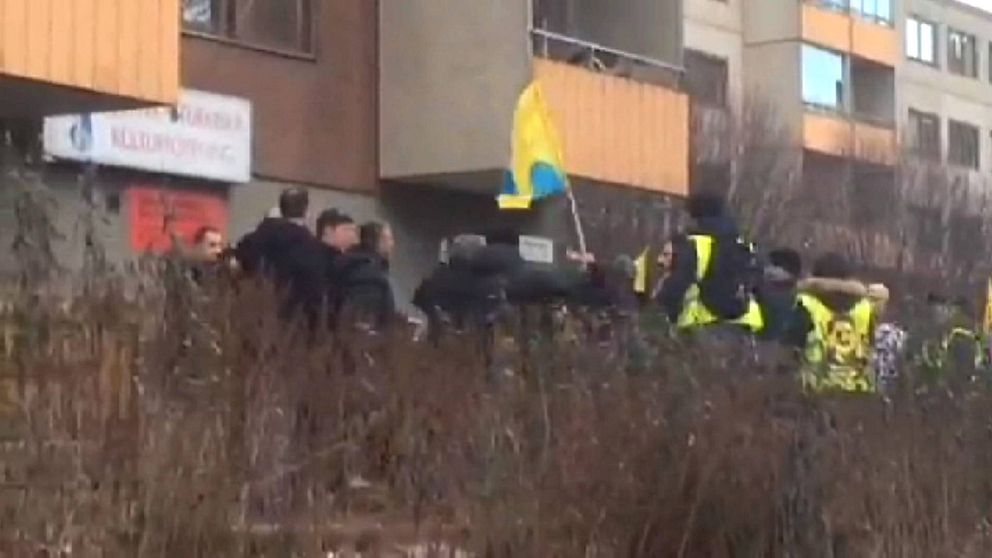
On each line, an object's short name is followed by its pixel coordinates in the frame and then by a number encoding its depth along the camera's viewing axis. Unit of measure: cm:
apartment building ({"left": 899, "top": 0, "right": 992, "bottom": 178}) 6506
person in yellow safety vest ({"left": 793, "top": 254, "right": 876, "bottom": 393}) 1081
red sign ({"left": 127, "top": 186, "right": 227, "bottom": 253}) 1619
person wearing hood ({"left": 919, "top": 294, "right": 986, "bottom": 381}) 1023
